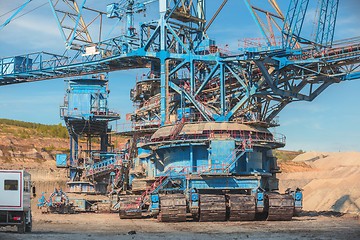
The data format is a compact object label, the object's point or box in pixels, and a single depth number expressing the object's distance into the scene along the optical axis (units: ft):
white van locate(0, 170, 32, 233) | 96.73
